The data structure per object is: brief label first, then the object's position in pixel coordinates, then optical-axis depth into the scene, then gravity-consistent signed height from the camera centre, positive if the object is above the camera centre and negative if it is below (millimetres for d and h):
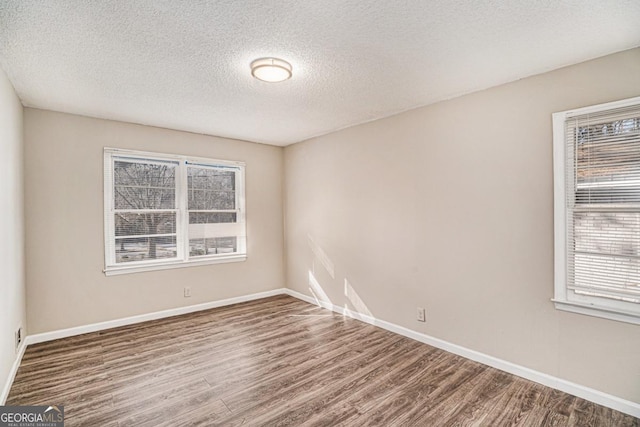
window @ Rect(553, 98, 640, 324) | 2172 -6
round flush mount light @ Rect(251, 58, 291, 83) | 2381 +1090
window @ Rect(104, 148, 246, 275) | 3898 +22
